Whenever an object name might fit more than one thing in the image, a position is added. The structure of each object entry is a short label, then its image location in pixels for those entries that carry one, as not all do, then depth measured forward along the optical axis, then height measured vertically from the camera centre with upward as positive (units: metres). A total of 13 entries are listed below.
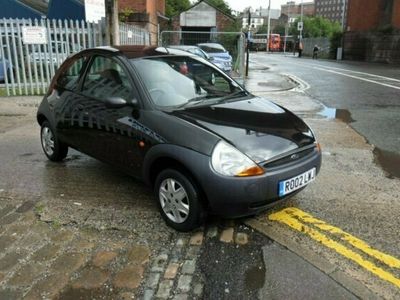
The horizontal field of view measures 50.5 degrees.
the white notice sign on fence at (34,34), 11.77 -0.10
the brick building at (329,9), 120.62 +7.02
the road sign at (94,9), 10.30 +0.52
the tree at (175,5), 49.45 +3.31
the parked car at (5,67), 11.77 -1.00
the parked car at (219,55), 18.67 -0.98
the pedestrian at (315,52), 42.16 -1.85
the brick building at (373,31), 32.53 +0.23
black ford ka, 3.63 -0.94
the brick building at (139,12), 21.44 +0.95
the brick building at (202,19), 39.00 +1.18
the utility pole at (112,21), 10.65 +0.25
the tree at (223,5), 61.20 +4.03
